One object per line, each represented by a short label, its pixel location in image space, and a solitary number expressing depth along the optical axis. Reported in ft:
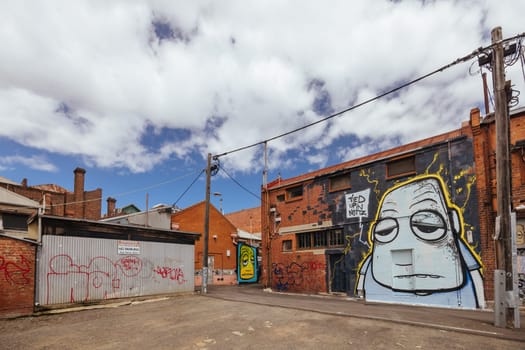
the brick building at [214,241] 86.89
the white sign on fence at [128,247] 50.77
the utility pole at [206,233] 60.75
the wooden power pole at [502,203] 29.04
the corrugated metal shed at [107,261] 42.52
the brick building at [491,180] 39.99
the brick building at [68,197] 97.25
